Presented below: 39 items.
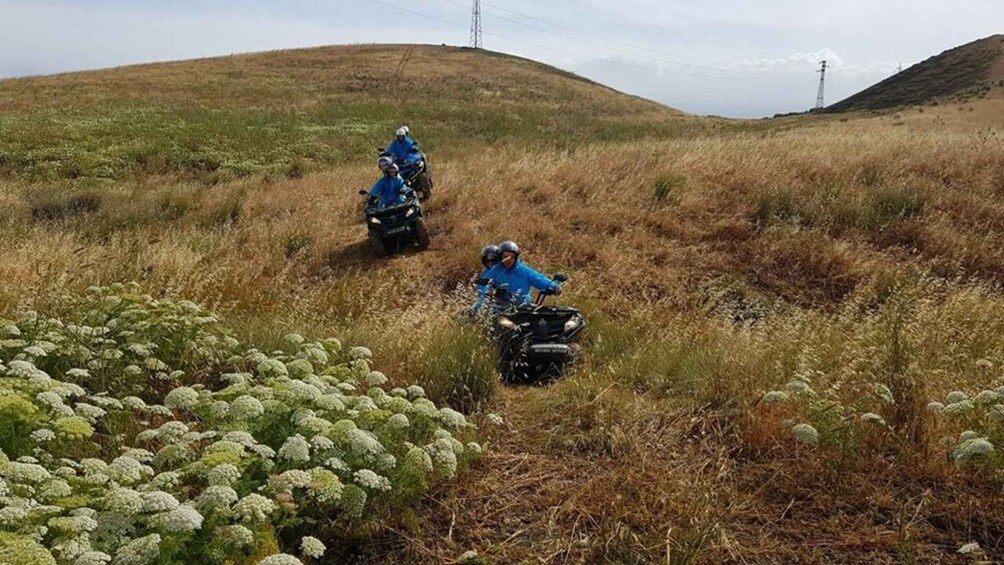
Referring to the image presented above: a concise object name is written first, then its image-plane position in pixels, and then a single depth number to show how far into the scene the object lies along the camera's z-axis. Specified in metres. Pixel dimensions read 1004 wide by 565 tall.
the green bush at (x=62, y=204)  12.00
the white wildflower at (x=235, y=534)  2.06
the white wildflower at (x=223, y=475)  2.20
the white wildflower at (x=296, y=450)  2.35
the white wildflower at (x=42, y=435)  2.36
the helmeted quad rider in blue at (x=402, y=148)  11.95
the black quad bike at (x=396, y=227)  9.84
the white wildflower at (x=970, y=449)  2.62
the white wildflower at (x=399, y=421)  2.77
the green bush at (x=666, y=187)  11.19
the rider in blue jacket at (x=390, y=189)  10.41
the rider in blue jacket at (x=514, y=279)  6.61
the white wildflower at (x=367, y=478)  2.44
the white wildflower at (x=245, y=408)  2.60
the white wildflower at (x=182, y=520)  1.93
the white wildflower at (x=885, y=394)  3.25
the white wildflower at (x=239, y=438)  2.47
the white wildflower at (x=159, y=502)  2.02
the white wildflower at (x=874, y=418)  3.12
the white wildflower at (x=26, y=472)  2.07
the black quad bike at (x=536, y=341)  5.27
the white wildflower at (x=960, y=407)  2.86
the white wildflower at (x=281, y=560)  1.94
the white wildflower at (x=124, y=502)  2.01
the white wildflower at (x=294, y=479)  2.26
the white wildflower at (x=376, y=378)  3.35
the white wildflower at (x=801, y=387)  3.30
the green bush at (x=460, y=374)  4.20
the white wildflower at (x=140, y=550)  1.87
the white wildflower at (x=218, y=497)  2.09
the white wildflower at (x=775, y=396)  3.26
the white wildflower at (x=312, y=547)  2.13
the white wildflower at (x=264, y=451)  2.44
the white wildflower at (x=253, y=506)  2.10
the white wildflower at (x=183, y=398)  2.80
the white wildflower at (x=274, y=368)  3.19
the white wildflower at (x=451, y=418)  3.09
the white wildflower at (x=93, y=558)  1.81
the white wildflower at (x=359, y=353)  3.82
